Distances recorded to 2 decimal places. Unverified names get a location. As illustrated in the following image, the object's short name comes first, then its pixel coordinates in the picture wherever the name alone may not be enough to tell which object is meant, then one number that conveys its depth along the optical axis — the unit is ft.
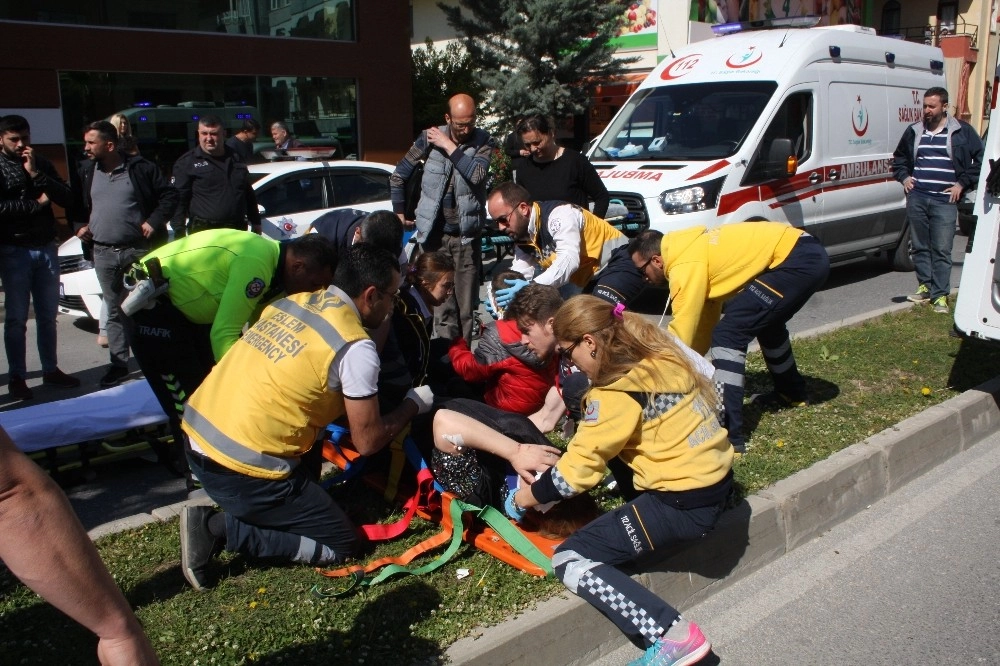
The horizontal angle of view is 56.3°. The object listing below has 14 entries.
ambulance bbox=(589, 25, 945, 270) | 30.07
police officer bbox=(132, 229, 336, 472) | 14.71
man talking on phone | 22.02
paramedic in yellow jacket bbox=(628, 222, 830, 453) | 16.31
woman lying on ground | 13.51
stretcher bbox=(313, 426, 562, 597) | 12.57
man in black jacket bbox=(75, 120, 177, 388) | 23.35
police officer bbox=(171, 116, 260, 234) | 25.23
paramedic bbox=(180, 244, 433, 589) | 12.00
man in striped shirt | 29.55
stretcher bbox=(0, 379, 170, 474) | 16.21
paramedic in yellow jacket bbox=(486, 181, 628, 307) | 18.85
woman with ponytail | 11.57
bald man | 22.80
